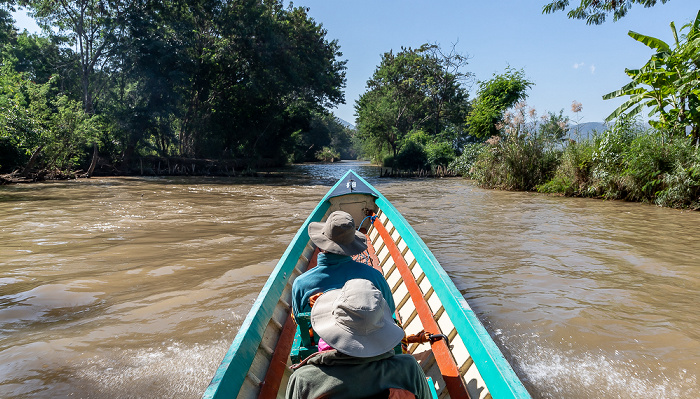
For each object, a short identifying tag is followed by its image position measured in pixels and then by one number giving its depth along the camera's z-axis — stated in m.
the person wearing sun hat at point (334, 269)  2.51
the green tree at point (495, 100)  21.19
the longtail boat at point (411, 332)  2.03
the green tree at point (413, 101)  34.88
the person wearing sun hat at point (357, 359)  1.47
